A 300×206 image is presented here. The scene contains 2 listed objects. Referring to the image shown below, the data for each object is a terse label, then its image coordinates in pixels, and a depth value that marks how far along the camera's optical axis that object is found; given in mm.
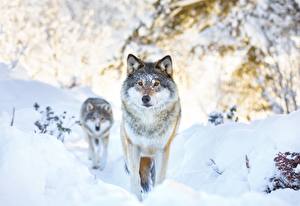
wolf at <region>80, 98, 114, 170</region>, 10469
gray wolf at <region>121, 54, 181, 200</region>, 5723
